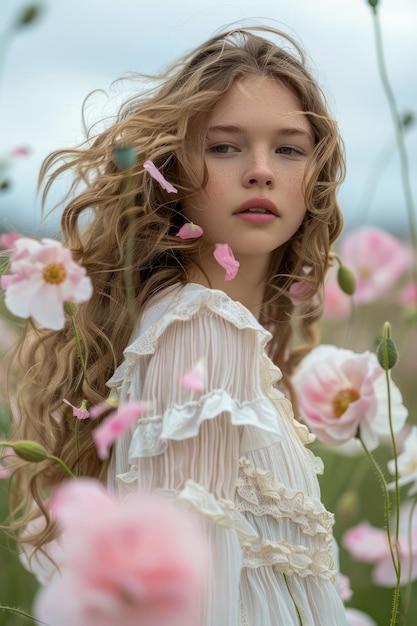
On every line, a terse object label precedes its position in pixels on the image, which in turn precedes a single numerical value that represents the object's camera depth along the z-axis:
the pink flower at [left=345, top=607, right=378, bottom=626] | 2.01
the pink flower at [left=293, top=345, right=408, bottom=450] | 1.95
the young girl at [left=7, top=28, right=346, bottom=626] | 1.71
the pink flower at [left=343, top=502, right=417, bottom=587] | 1.98
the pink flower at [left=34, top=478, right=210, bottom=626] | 1.29
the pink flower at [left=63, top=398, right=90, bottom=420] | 1.73
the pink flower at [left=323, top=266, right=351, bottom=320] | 2.41
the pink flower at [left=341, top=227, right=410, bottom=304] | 2.25
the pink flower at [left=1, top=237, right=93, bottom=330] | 1.67
